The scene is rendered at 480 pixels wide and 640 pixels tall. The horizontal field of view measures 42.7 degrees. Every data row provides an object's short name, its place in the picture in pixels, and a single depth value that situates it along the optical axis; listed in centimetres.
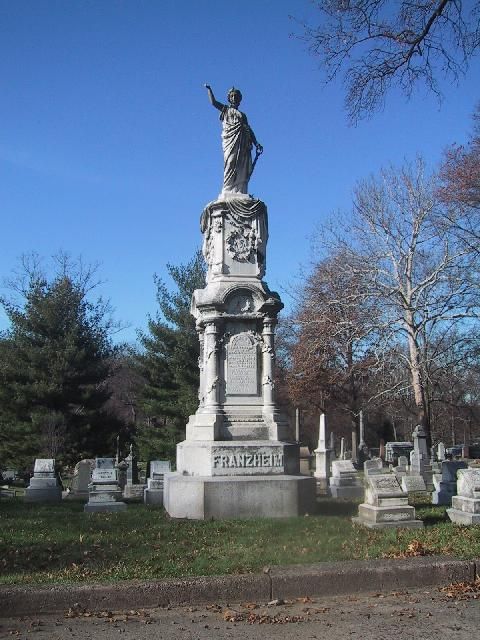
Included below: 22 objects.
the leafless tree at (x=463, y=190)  2434
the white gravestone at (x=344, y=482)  1595
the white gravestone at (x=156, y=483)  1464
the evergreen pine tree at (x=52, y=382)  2736
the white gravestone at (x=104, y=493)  1217
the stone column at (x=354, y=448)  3848
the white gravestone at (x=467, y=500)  948
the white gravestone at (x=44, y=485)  1620
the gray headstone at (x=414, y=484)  1662
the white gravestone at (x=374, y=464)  2008
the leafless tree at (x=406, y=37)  668
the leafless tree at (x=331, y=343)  2944
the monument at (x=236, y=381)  1030
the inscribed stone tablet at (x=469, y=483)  967
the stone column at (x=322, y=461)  2416
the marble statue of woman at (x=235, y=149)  1303
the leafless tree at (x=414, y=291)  2728
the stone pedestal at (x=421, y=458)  2353
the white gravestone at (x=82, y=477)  2000
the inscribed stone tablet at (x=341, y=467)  1653
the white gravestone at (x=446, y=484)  1358
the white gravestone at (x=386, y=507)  919
